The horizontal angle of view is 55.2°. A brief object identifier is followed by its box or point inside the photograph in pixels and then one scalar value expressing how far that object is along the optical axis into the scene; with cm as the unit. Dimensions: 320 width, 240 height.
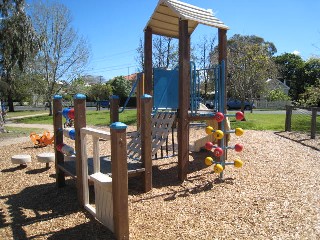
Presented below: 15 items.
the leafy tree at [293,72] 5262
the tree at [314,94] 1585
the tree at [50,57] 2622
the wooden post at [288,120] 1149
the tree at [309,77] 4807
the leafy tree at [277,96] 3439
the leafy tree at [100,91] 5081
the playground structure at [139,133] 326
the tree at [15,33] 1522
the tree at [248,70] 1689
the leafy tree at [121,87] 5204
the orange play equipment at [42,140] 954
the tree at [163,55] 2031
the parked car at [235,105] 3447
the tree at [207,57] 2136
